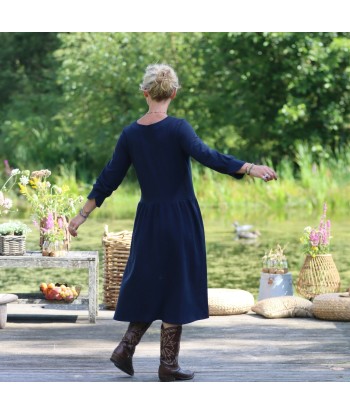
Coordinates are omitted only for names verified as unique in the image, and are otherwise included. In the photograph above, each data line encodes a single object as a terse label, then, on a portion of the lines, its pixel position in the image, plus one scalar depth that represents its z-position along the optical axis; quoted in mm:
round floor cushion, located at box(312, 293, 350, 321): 12449
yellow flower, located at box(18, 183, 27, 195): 12350
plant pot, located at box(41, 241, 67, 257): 12562
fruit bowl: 12906
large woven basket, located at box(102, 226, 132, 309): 13184
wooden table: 12442
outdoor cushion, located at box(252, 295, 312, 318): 12674
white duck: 24421
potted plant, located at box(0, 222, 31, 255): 12548
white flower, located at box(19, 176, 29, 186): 12470
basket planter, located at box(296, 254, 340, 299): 14038
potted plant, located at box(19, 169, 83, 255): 12608
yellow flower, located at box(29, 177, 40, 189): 12830
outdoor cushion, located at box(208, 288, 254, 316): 12859
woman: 9032
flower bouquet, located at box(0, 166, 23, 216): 12419
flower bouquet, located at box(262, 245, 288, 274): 13707
